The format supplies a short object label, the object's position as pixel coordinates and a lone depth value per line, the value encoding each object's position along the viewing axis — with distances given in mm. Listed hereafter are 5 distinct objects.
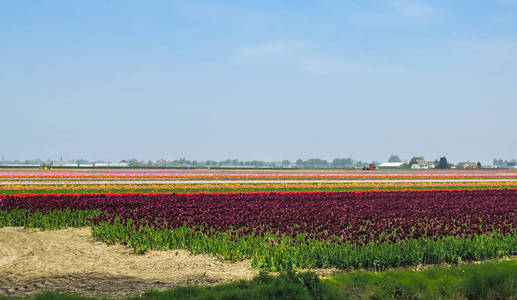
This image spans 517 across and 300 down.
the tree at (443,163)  151750
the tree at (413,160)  168112
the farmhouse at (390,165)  157625
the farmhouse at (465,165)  157288
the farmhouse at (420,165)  143750
